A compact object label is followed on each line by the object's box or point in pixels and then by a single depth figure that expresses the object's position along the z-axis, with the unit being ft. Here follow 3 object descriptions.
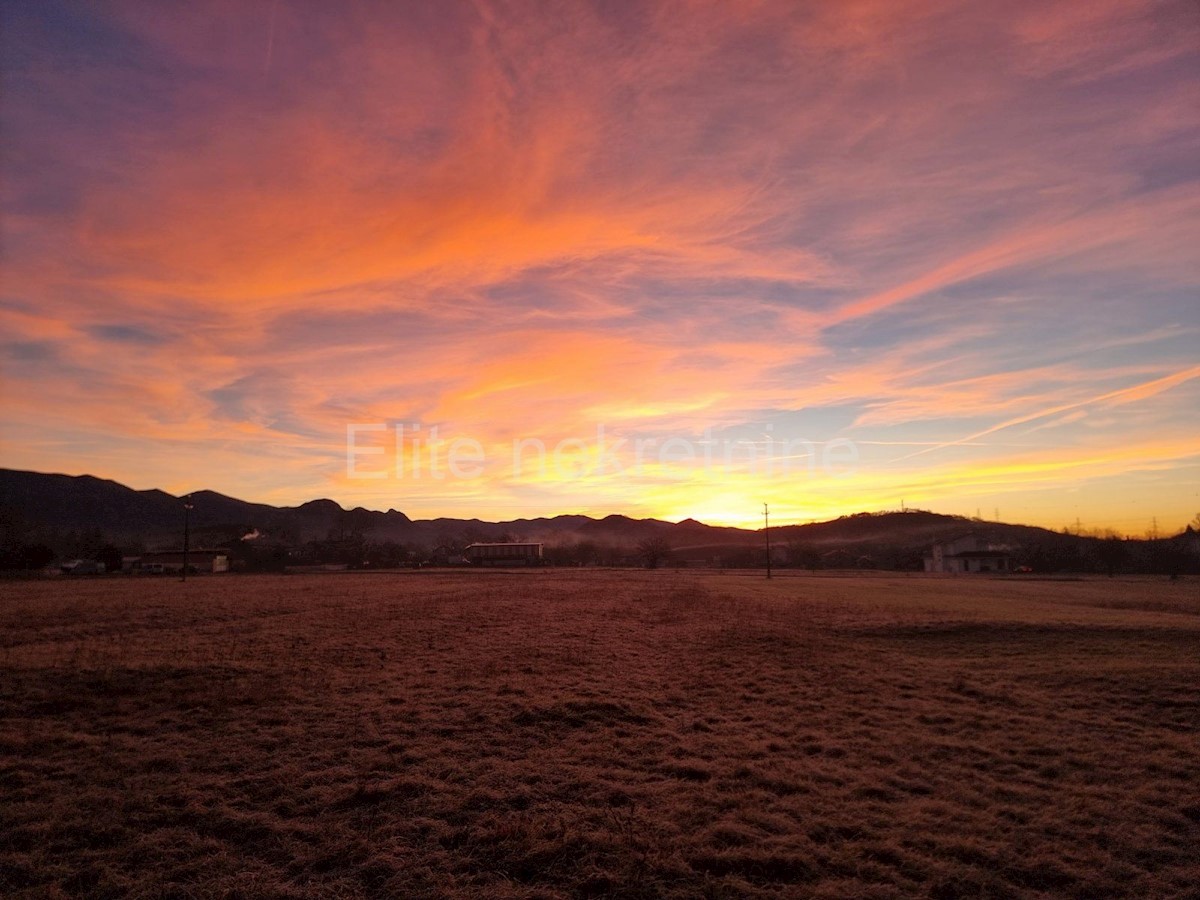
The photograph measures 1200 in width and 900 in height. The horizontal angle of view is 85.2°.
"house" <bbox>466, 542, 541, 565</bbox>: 514.85
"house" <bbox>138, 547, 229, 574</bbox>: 364.17
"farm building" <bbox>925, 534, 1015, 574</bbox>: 437.17
